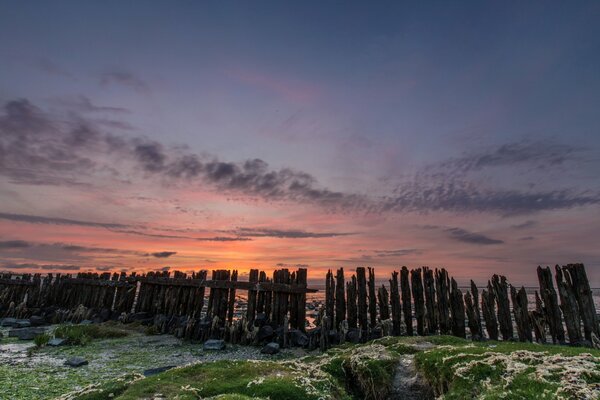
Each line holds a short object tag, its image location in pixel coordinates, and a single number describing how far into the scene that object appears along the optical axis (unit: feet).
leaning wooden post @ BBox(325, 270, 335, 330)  55.11
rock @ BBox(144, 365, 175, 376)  33.55
